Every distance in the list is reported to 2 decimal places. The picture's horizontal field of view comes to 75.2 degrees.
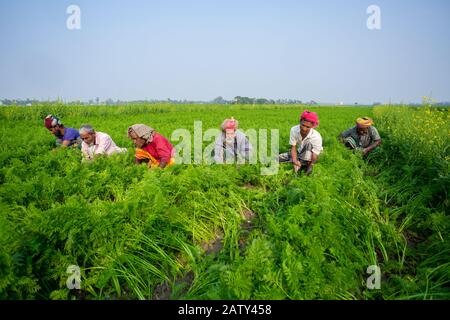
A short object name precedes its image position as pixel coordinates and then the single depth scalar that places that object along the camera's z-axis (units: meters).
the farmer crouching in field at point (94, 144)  5.88
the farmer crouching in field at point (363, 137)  6.98
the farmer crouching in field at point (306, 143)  5.69
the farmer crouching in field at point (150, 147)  5.39
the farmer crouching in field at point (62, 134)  6.87
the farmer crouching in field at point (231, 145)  5.93
